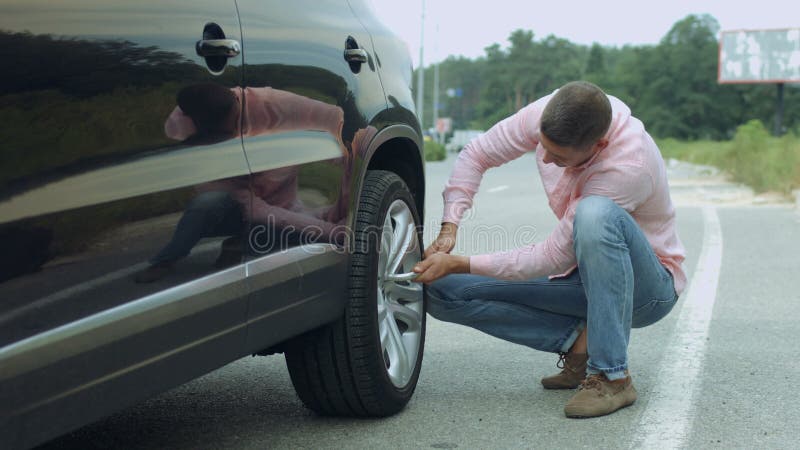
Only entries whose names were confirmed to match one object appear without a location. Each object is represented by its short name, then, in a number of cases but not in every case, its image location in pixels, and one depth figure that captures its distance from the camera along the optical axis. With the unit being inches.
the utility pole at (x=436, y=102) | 2520.9
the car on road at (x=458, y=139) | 2626.7
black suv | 77.7
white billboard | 1895.9
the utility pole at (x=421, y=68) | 1758.1
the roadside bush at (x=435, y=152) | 1573.9
